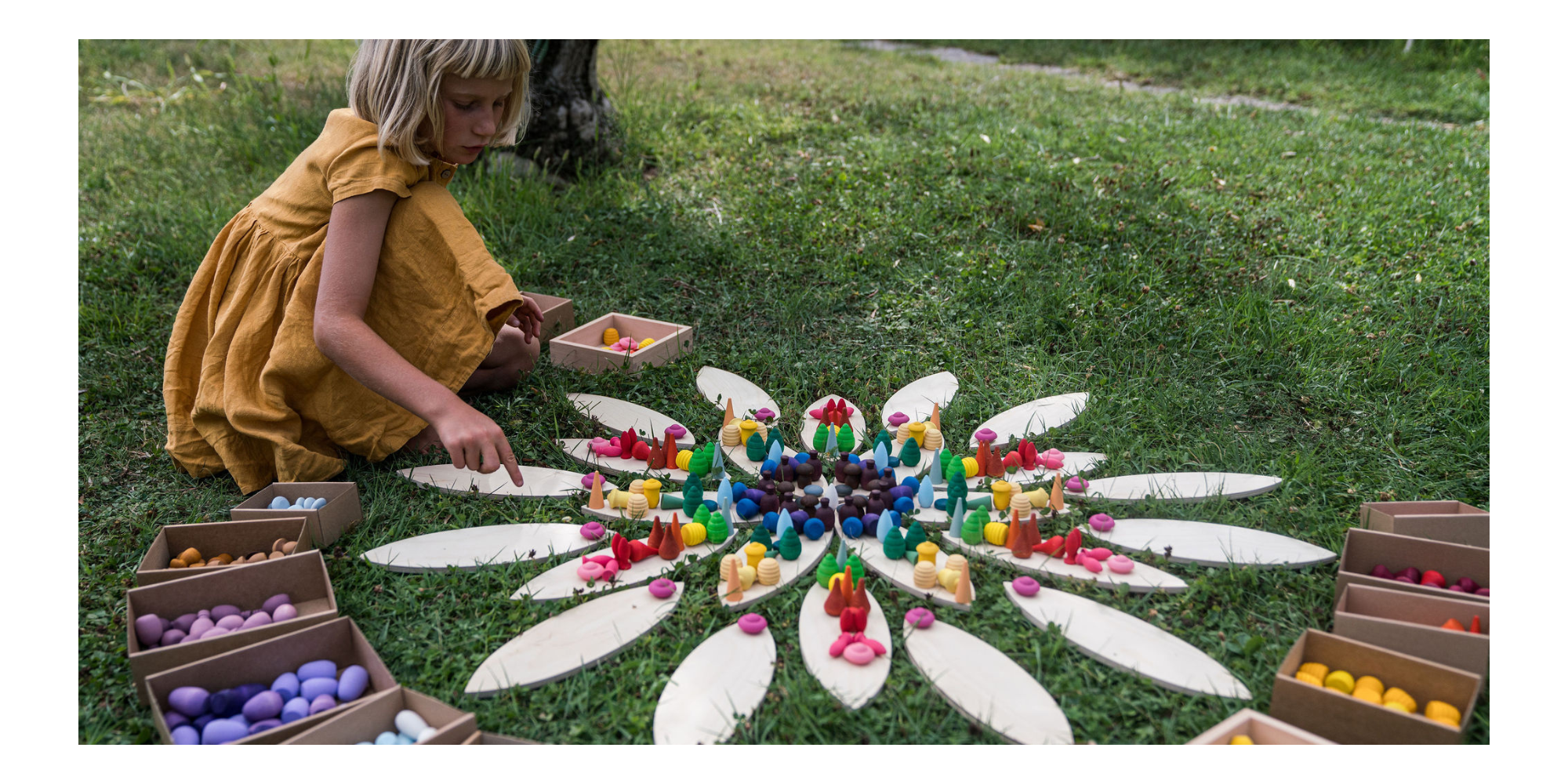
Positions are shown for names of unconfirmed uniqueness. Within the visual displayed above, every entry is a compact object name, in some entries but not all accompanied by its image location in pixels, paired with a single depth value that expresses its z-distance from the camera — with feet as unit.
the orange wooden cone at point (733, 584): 7.25
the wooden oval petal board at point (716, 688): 6.07
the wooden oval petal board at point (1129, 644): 6.39
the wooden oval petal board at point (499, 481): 8.96
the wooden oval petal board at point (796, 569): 7.25
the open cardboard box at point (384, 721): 5.53
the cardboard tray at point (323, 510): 8.02
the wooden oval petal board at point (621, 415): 10.24
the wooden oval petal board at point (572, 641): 6.54
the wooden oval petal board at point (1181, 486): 8.66
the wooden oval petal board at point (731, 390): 10.59
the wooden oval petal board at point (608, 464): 9.28
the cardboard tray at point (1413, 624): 6.08
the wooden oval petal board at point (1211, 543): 7.66
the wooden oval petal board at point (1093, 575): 7.34
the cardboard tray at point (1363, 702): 5.47
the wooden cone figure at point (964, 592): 7.09
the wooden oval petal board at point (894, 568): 7.24
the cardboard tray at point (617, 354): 11.31
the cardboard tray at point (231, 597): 6.33
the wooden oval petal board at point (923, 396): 10.36
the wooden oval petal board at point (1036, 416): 9.89
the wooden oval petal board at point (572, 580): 7.42
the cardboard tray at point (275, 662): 6.04
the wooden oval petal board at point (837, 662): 6.32
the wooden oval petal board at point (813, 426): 9.81
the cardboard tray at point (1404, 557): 6.98
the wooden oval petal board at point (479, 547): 7.86
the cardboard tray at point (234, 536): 7.75
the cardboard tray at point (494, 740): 5.69
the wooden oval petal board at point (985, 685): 6.03
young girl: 8.31
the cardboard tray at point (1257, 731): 5.48
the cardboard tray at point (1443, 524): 7.47
